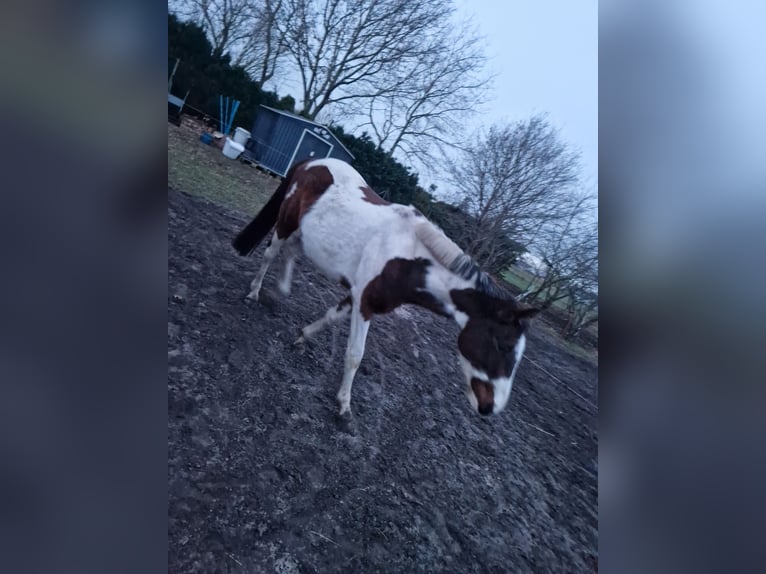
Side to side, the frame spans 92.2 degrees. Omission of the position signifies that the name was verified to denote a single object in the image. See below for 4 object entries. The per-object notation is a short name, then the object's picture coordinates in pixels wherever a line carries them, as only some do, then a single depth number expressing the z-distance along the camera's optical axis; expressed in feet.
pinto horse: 6.91
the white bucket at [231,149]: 27.35
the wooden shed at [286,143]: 29.81
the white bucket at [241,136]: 29.19
